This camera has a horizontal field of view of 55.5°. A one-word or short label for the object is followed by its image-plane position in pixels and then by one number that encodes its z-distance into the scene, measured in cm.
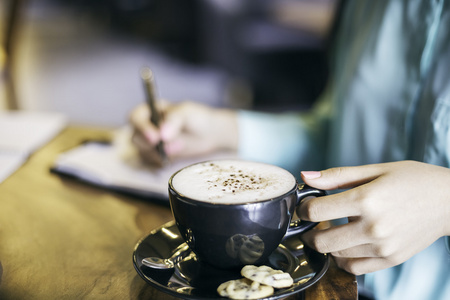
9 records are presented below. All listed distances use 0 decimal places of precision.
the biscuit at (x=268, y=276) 39
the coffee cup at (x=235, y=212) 40
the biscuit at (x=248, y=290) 38
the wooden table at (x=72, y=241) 43
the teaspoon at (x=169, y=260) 43
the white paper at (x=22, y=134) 80
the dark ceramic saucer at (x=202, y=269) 39
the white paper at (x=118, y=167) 68
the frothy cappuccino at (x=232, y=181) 41
